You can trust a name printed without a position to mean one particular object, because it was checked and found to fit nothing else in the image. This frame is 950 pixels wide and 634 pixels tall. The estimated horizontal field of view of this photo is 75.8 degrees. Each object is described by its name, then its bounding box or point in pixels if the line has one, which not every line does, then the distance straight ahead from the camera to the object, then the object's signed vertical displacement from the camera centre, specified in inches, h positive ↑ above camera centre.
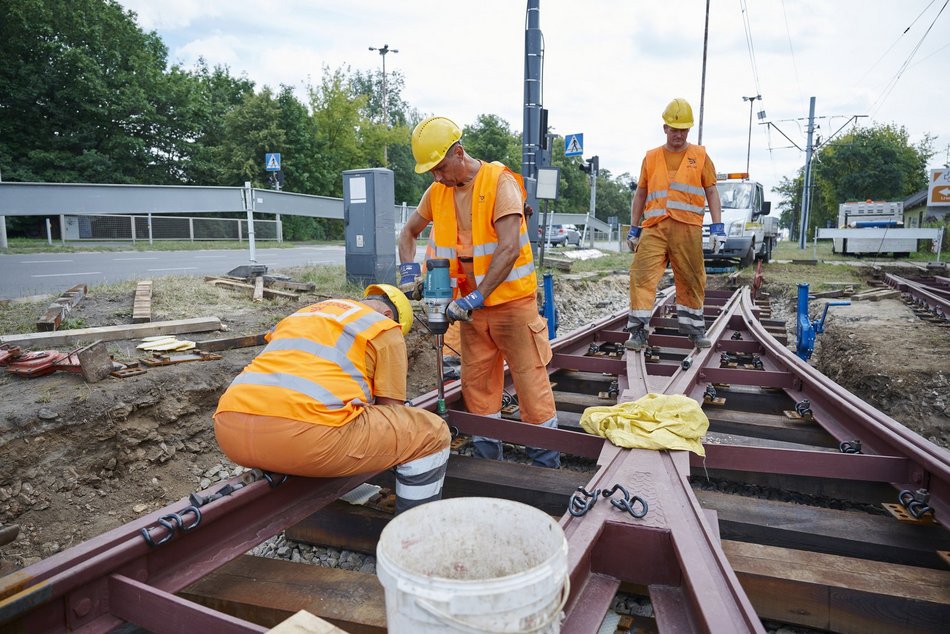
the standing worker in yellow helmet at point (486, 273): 129.0 -8.2
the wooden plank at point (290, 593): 83.8 -52.0
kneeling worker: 93.4 -27.1
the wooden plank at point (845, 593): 81.0 -48.5
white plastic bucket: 44.4 -27.6
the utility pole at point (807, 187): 1288.1 +99.6
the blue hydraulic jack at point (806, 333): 231.8 -37.3
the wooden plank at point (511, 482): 120.6 -49.4
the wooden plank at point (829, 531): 96.7 -48.9
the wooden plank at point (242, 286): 305.3 -25.7
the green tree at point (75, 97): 1031.6 +248.2
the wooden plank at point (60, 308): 207.2 -26.4
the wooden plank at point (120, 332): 194.9 -32.1
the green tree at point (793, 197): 2071.4 +148.8
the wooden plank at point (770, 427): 147.9 -47.9
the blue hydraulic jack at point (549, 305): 267.6 -30.4
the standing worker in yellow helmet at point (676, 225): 203.5 +3.4
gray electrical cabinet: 351.3 +7.2
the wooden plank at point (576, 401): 177.9 -48.2
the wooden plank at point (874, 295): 435.2 -43.0
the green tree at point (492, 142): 2039.9 +316.0
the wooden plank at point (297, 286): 319.3 -25.6
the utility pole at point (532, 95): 384.5 +90.7
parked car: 1291.1 +1.4
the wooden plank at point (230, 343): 206.1 -36.5
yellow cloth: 114.8 -37.2
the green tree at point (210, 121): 1254.9 +247.1
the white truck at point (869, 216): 935.3 +30.6
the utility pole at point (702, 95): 999.4 +228.7
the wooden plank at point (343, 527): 113.3 -54.6
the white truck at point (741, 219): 576.1 +15.2
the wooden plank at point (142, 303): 234.9 -27.2
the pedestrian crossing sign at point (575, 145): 519.2 +77.6
